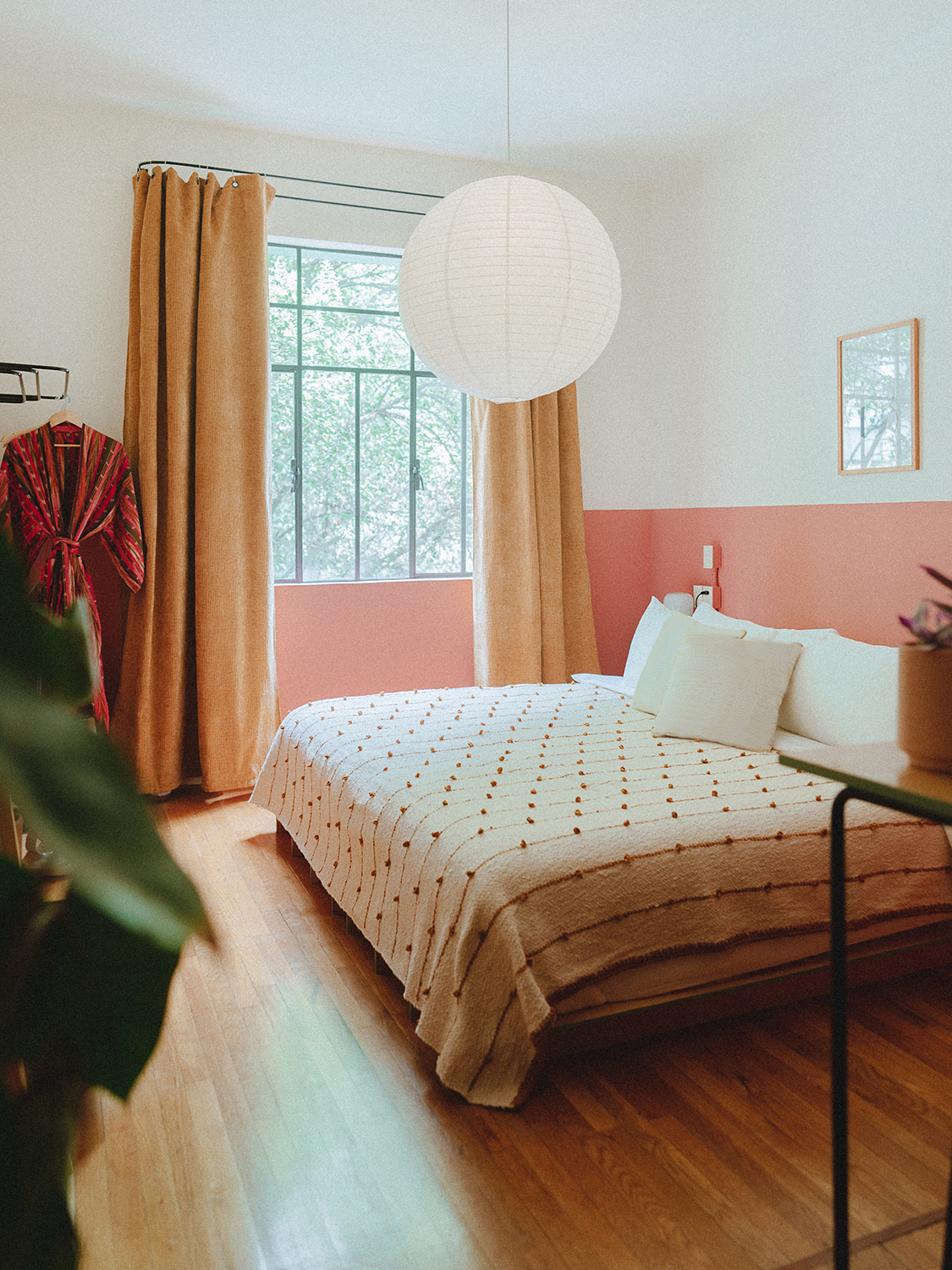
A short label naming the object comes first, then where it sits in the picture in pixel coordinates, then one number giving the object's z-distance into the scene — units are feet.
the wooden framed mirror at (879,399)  11.04
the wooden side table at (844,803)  3.44
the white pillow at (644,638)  12.40
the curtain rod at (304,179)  13.09
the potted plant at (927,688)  3.67
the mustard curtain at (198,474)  13.02
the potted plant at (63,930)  0.89
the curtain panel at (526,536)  15.01
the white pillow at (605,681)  12.55
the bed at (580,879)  6.28
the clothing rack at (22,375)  11.72
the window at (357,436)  15.11
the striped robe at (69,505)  11.84
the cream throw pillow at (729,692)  9.64
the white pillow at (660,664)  10.96
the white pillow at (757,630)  10.69
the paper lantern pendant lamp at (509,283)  7.84
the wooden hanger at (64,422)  12.13
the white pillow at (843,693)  9.13
